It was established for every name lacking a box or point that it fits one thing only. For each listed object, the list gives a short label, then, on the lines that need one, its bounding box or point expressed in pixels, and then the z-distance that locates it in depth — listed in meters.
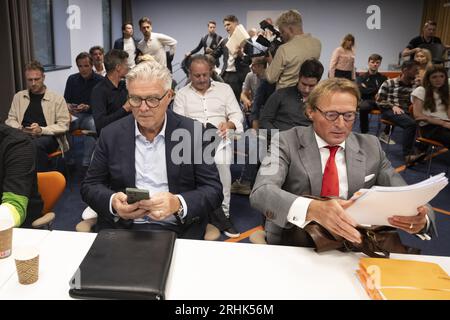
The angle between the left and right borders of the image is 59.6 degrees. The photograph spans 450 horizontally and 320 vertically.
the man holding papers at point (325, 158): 1.82
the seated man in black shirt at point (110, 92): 3.98
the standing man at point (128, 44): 7.63
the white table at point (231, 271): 1.26
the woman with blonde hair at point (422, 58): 6.04
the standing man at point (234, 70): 6.82
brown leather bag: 1.48
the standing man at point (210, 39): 8.81
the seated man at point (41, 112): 4.16
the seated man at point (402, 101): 5.65
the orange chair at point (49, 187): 2.18
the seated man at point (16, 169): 1.85
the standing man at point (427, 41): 7.29
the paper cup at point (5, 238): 1.38
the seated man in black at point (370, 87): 6.88
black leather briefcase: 1.20
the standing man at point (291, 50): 4.05
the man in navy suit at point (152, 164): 1.93
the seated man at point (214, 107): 3.63
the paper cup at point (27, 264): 1.25
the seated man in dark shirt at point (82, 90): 5.18
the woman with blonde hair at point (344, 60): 7.78
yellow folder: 1.22
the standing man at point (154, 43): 7.04
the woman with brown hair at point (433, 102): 4.90
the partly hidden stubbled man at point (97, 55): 6.21
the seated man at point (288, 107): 3.40
